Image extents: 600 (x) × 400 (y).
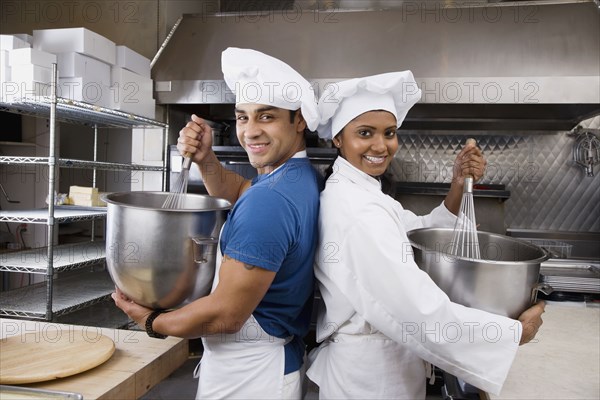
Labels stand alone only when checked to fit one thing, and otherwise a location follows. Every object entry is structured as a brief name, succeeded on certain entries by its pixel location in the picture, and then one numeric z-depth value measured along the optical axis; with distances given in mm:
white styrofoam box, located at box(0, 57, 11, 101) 2148
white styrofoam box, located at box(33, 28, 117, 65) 2412
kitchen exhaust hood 2713
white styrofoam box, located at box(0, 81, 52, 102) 2141
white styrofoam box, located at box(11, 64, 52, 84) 2135
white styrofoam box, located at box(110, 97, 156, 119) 2650
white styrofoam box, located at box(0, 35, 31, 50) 2172
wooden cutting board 905
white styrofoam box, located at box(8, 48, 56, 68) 2135
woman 914
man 920
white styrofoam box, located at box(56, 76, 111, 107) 2359
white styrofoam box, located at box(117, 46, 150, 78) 2742
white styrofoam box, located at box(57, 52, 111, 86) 2369
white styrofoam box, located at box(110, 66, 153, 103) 2666
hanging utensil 3195
